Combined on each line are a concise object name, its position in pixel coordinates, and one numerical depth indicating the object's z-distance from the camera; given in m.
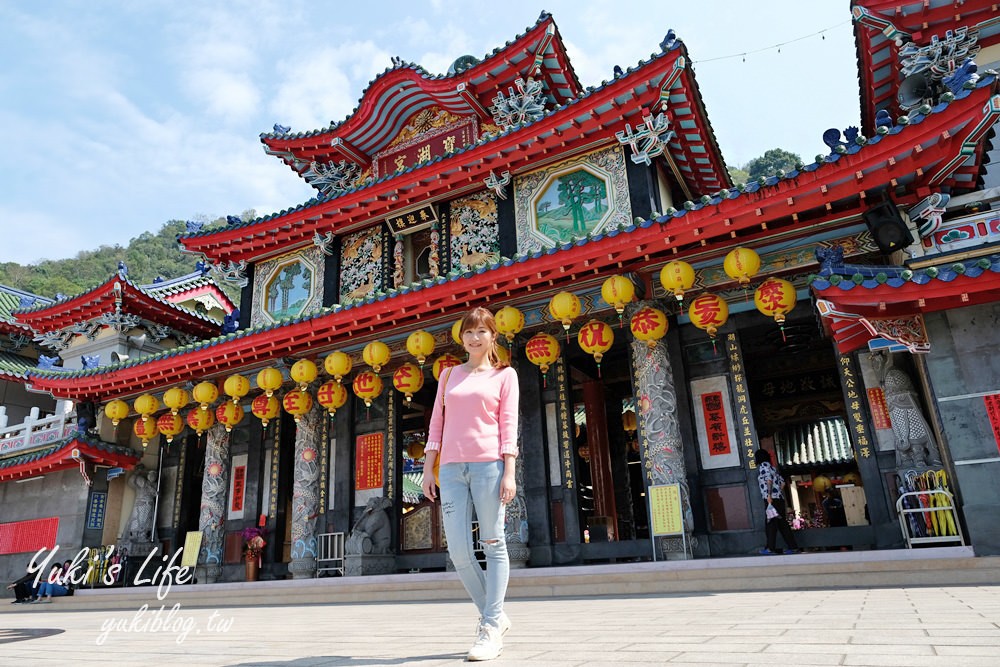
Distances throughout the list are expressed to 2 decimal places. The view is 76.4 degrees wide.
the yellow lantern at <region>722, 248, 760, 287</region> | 7.96
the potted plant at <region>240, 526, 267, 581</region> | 11.70
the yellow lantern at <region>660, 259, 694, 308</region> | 8.21
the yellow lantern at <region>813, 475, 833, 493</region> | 16.78
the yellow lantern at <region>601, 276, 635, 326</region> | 8.52
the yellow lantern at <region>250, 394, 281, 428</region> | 11.43
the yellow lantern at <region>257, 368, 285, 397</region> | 11.03
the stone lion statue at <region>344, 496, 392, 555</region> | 10.45
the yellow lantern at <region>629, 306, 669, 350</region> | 8.66
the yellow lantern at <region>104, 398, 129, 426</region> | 12.96
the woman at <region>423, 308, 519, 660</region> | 3.21
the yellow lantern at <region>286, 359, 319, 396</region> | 10.84
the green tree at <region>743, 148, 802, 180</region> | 49.16
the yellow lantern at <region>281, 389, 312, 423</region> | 11.12
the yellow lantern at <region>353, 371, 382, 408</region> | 10.50
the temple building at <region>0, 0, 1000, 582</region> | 6.92
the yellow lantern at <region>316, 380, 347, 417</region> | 10.85
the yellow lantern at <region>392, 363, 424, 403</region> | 10.25
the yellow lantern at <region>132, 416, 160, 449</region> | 12.66
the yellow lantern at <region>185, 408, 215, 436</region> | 12.01
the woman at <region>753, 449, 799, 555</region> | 7.99
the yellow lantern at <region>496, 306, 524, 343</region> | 9.19
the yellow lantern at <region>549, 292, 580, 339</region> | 8.81
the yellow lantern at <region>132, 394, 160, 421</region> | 12.51
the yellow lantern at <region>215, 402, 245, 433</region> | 11.62
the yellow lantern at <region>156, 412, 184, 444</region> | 12.56
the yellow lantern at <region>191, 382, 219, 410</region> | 11.75
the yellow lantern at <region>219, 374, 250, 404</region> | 11.45
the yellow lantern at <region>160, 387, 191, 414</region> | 11.95
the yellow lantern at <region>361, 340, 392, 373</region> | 10.14
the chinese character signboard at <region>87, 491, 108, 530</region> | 13.42
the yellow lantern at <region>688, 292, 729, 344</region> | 8.31
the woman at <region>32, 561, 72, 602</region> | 11.91
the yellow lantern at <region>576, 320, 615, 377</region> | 8.86
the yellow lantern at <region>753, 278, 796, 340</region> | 7.86
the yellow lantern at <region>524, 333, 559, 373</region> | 9.20
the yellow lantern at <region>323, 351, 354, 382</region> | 10.45
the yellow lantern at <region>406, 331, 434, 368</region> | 9.74
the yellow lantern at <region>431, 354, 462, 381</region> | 10.03
